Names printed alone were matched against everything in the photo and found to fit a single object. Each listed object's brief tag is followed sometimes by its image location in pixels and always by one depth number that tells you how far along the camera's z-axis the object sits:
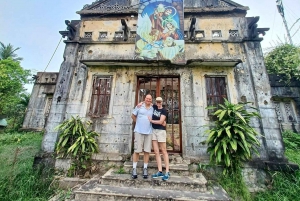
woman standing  3.54
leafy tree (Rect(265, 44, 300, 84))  7.62
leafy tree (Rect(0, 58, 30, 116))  12.77
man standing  3.56
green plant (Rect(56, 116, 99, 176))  4.39
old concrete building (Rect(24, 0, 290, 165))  4.98
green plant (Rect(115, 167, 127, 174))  4.04
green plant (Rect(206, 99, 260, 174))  3.97
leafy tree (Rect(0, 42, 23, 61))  16.97
